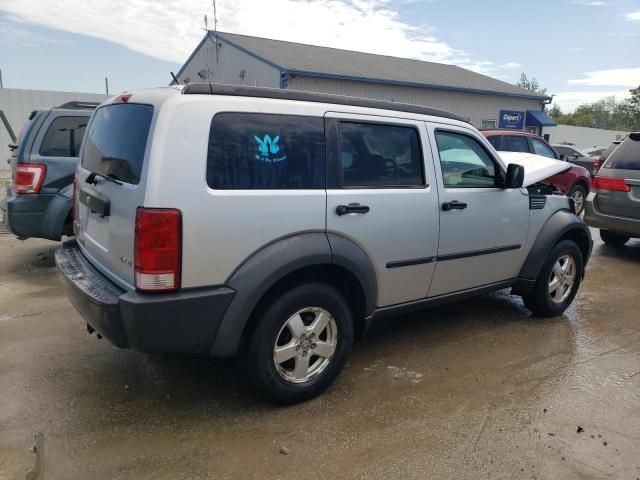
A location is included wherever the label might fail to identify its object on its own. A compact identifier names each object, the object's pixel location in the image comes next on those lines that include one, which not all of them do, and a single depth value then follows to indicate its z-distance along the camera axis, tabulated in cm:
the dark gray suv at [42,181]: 558
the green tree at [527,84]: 8850
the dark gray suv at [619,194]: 701
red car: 1017
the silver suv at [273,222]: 259
